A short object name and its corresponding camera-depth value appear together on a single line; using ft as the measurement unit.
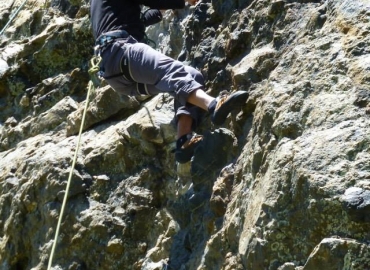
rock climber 37.38
